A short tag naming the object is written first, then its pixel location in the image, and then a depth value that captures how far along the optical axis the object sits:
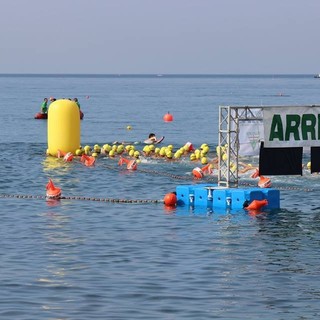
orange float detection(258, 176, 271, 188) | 40.22
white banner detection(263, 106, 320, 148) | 35.81
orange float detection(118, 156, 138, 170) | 50.44
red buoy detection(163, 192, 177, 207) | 37.41
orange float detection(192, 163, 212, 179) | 46.16
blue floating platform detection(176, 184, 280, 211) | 35.62
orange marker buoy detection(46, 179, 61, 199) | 39.44
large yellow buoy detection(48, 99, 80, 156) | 53.66
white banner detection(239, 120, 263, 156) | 37.25
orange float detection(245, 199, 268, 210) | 35.22
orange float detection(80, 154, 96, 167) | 52.47
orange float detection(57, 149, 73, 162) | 53.25
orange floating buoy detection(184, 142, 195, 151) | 57.59
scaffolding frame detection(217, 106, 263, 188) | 35.22
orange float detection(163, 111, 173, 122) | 97.81
